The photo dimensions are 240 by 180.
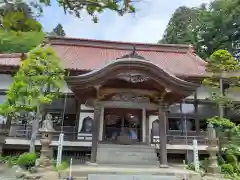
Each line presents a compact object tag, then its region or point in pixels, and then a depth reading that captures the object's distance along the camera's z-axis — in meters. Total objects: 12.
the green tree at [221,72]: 8.89
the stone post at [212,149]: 6.71
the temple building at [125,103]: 7.04
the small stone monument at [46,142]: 6.26
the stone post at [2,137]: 8.19
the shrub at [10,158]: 7.46
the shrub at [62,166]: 6.29
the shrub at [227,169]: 7.14
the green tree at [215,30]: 18.64
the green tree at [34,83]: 6.87
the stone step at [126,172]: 5.79
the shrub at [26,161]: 6.69
